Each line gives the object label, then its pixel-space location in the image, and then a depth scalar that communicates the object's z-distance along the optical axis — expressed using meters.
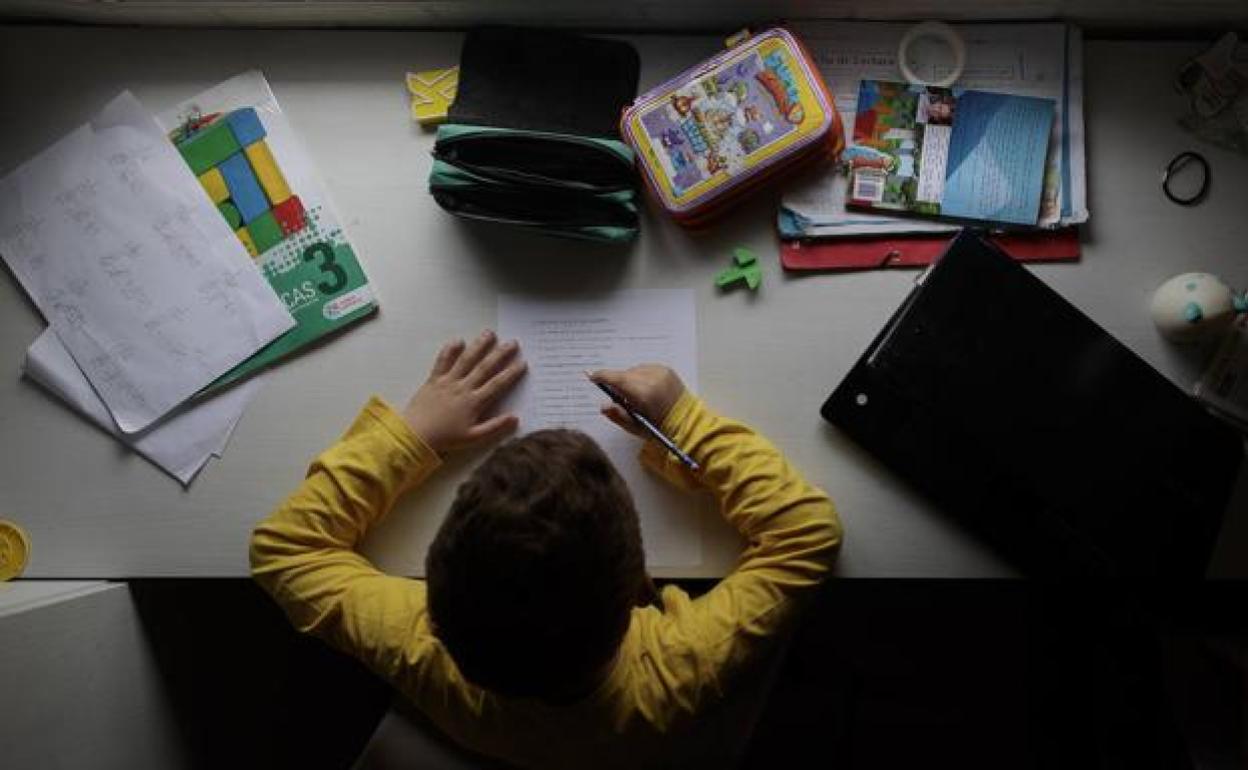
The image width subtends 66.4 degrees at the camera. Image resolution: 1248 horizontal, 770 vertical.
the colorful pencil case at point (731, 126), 0.94
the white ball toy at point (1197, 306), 0.90
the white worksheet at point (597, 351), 0.94
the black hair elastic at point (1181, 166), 0.97
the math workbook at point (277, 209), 0.99
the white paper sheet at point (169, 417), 0.97
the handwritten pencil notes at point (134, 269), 0.98
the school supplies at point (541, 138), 0.94
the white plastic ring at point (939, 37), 0.99
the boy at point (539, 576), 0.71
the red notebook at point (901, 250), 0.96
